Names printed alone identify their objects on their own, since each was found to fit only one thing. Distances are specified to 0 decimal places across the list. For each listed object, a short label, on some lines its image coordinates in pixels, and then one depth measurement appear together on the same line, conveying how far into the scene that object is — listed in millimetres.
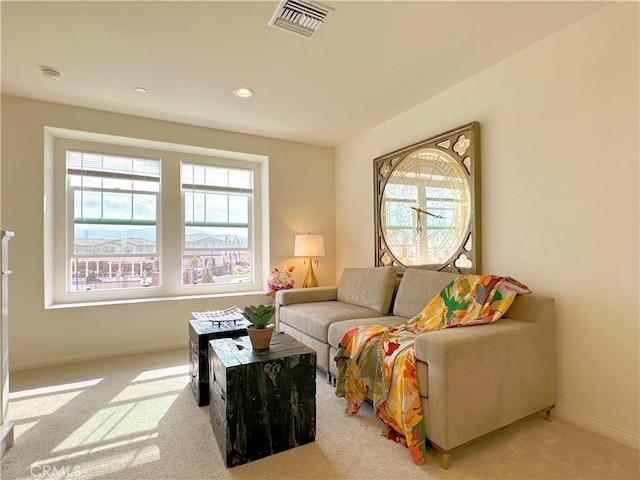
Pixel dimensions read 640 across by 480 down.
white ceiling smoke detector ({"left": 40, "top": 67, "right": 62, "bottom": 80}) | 2494
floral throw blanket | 1711
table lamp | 3994
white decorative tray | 2631
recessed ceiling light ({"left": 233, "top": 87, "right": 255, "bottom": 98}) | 2857
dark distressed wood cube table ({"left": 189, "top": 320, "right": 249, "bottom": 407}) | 2285
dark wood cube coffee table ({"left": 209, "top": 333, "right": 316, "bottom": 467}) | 1650
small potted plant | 1888
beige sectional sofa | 1617
